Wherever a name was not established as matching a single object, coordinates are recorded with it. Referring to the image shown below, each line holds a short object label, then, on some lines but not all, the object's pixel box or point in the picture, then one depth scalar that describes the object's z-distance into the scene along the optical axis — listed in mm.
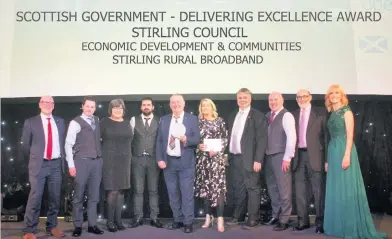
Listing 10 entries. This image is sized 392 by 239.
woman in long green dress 3582
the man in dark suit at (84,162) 3658
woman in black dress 3787
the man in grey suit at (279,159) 3819
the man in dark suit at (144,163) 3949
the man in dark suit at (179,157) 3811
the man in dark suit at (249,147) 3893
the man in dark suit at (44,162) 3633
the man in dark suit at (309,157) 3775
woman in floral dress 3855
